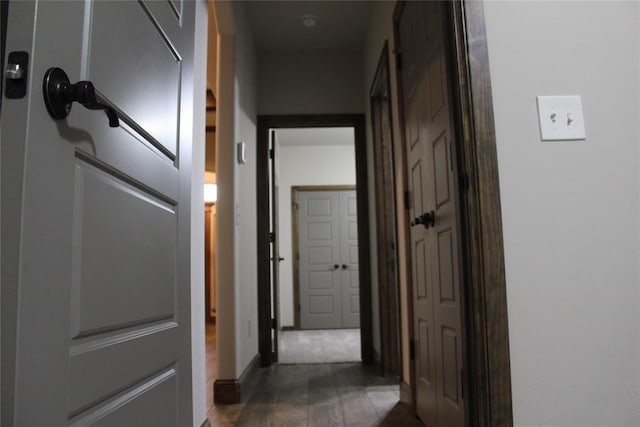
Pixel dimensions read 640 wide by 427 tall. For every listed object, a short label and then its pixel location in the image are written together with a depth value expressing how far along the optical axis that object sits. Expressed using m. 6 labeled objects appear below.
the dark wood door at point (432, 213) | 1.68
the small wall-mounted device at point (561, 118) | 1.41
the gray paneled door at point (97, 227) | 0.66
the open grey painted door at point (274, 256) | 4.25
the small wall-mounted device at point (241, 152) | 3.18
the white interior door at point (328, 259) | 6.99
